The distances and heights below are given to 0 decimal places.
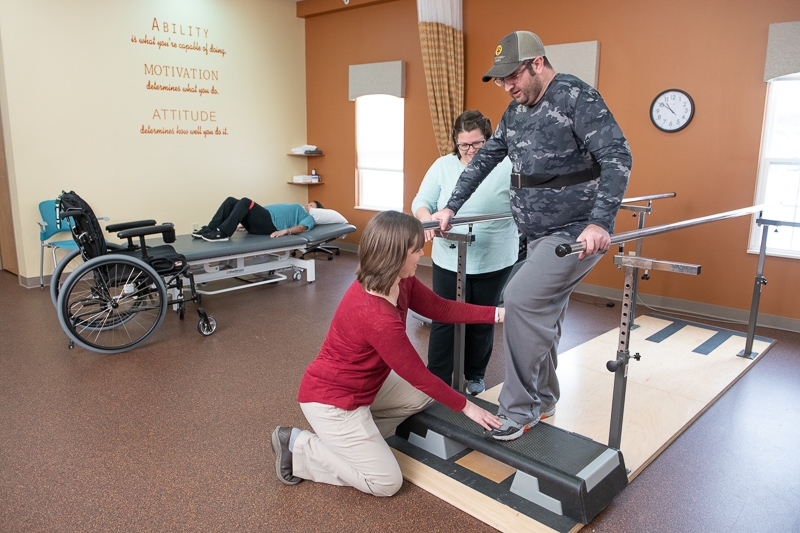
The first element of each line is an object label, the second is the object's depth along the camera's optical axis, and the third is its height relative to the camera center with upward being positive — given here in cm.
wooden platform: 221 -120
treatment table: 471 -85
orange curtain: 560 +70
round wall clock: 451 +31
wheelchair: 357 -82
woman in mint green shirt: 271 -44
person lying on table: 511 -63
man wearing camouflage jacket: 190 -12
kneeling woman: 196 -75
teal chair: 518 -69
